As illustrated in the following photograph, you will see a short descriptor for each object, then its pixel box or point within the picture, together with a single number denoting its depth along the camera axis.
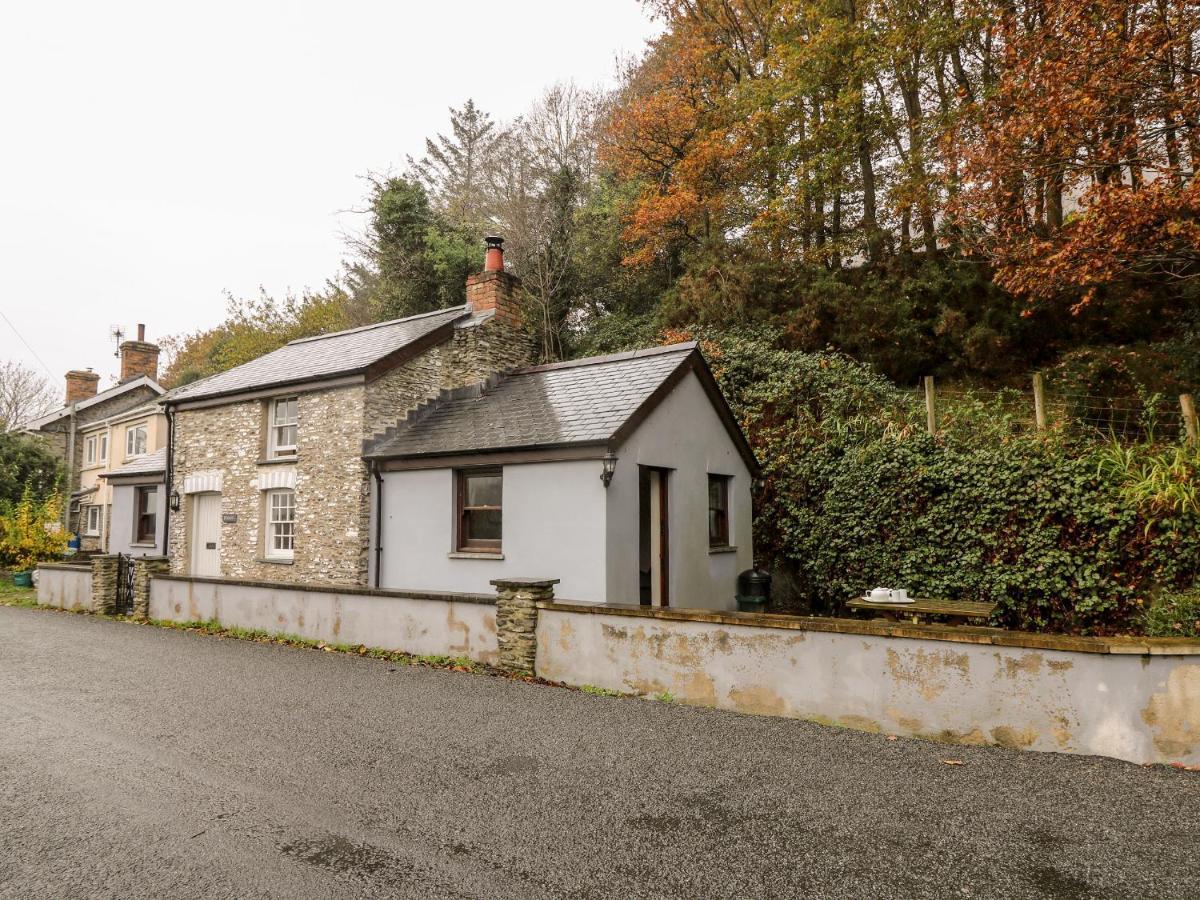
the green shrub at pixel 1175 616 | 8.29
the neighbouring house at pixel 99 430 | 27.05
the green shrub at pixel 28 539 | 21.06
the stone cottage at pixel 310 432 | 14.01
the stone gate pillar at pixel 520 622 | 8.53
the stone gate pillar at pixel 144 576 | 13.80
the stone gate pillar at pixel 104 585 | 14.69
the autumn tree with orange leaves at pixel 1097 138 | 11.62
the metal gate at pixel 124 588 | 14.71
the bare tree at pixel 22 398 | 44.50
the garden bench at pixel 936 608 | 9.01
